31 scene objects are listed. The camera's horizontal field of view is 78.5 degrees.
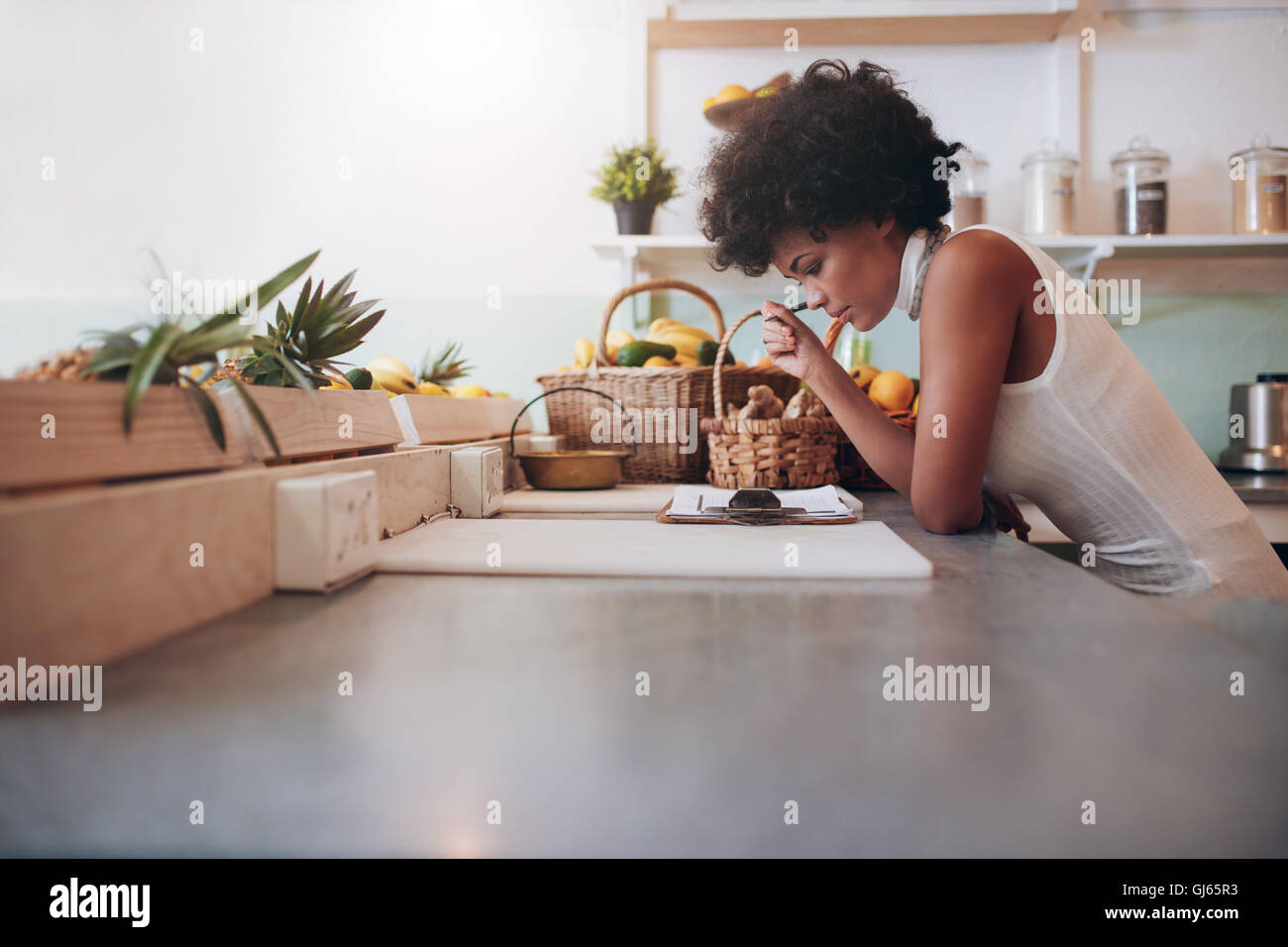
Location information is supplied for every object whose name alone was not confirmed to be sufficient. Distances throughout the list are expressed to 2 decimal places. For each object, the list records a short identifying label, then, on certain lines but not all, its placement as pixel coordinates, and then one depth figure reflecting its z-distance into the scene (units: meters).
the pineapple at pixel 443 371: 1.60
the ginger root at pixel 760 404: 1.24
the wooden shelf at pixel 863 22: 1.87
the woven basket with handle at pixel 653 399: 1.42
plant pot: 1.90
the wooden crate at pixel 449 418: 1.01
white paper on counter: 0.96
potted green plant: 1.89
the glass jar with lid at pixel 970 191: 1.85
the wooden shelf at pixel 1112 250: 1.81
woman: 0.91
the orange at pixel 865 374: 1.59
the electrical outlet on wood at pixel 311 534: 0.59
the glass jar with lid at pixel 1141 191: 1.87
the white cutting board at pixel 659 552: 0.67
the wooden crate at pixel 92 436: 0.39
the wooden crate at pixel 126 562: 0.38
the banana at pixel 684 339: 1.62
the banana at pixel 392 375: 1.33
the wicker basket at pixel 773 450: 1.21
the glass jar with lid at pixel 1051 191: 1.88
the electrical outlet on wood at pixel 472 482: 1.03
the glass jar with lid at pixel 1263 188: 1.84
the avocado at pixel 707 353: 1.51
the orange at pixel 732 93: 1.83
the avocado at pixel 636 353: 1.49
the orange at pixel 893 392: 1.49
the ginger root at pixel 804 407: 1.29
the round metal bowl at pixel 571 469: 1.25
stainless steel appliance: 1.83
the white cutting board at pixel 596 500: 1.10
